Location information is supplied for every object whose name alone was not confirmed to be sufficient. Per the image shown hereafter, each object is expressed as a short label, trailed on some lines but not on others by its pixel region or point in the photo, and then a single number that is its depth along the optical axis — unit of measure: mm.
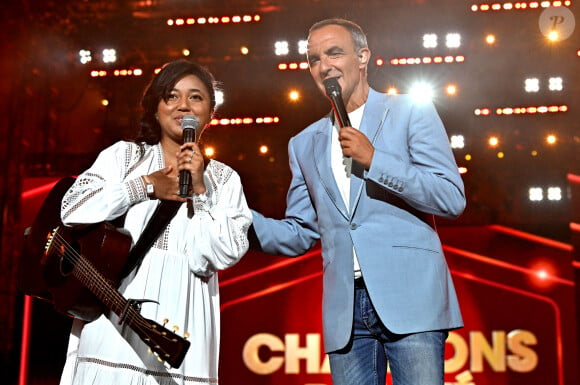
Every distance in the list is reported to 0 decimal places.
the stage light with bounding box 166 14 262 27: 7648
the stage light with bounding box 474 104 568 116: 7172
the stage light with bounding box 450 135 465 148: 7168
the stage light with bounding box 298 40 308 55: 7516
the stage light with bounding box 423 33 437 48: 7266
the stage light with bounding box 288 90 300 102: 7512
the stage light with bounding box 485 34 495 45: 7254
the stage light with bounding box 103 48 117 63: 7660
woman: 1950
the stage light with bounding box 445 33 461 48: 7215
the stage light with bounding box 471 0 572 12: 6918
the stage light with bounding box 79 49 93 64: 7688
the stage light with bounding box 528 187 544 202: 6789
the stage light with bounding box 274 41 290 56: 7590
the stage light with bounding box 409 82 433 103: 7125
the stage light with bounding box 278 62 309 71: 7550
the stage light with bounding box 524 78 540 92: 7171
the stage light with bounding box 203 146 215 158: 7333
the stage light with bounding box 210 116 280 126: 7605
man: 2000
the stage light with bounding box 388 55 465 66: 7223
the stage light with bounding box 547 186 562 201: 6715
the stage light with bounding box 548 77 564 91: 7086
